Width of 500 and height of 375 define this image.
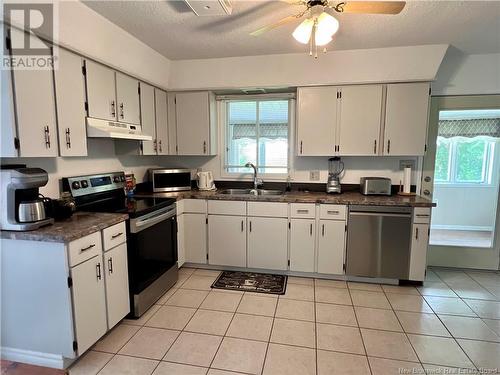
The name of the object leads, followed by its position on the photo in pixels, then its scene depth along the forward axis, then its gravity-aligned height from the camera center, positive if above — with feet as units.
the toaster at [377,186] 10.46 -0.90
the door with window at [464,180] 10.80 -0.69
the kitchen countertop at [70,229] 5.70 -1.51
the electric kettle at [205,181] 12.05 -0.91
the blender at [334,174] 11.09 -0.53
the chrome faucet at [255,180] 11.85 -0.84
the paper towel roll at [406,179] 10.63 -0.66
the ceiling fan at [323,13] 5.46 +2.97
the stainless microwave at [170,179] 11.34 -0.82
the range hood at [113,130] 7.54 +0.82
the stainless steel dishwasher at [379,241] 9.60 -2.74
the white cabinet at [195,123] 11.53 +1.50
